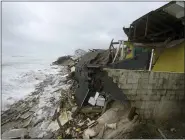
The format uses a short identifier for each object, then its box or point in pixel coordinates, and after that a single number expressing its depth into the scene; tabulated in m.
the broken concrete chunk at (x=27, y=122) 6.33
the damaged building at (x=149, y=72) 4.59
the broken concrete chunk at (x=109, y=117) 5.15
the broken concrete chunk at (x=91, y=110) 6.14
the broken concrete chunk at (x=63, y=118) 5.96
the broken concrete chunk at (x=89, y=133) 4.79
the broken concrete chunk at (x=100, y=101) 6.27
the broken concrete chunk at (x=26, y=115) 6.95
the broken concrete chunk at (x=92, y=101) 6.40
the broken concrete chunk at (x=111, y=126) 4.80
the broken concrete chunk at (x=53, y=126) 5.76
